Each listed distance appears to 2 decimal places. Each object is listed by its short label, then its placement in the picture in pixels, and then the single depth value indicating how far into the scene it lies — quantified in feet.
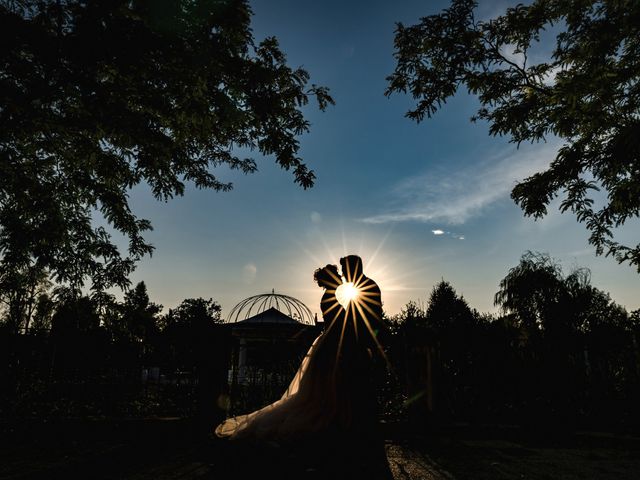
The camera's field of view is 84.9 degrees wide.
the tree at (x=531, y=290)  72.54
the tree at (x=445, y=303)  168.41
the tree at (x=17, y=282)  26.61
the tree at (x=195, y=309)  169.36
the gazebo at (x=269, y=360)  23.16
